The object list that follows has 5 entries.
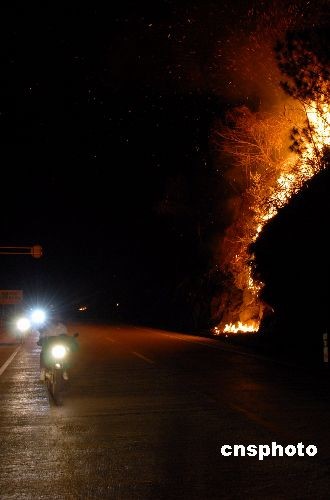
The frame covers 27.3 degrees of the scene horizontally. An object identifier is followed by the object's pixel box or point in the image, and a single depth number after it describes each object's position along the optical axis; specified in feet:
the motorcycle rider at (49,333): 44.93
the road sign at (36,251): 142.00
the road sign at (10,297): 151.02
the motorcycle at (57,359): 42.16
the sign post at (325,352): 62.13
